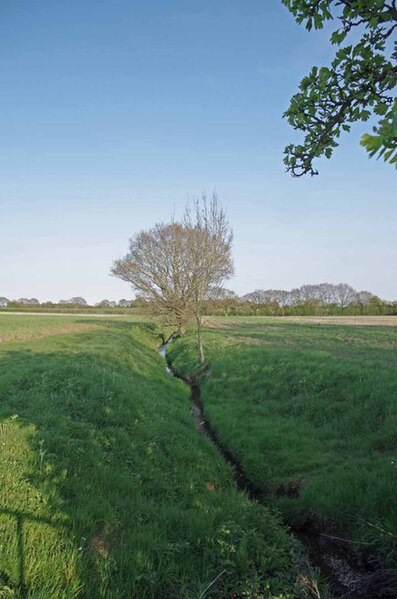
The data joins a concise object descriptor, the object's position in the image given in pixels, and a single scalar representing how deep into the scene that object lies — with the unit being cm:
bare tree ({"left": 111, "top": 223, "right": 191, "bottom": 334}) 4000
